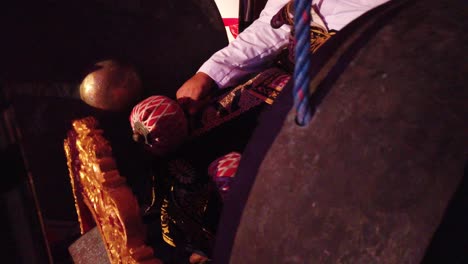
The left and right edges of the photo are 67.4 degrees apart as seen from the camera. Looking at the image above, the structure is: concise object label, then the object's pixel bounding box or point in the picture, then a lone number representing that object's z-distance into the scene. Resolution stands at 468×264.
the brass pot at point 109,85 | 1.06
